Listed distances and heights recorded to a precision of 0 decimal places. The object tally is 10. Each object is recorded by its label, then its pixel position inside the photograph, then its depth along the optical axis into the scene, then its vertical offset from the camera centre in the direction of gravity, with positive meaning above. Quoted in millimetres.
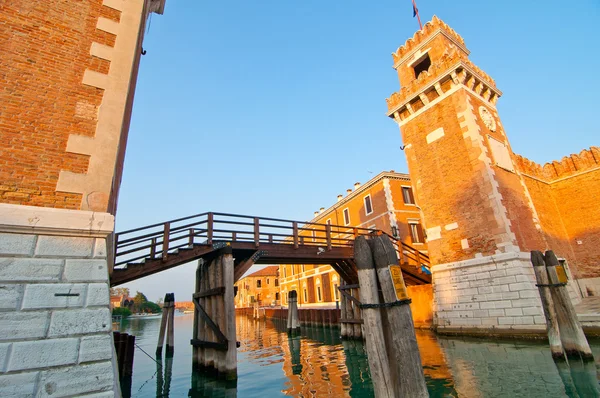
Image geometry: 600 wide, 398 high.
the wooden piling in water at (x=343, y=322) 14789 -938
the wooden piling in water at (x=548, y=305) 7367 -437
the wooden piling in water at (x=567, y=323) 7044 -871
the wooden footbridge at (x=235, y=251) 9008 +2000
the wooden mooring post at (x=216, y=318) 8695 -212
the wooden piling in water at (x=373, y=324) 3168 -261
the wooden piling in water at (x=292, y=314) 19492 -524
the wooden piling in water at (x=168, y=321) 13273 -282
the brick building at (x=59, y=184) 3285 +1755
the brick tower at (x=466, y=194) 11602 +4320
